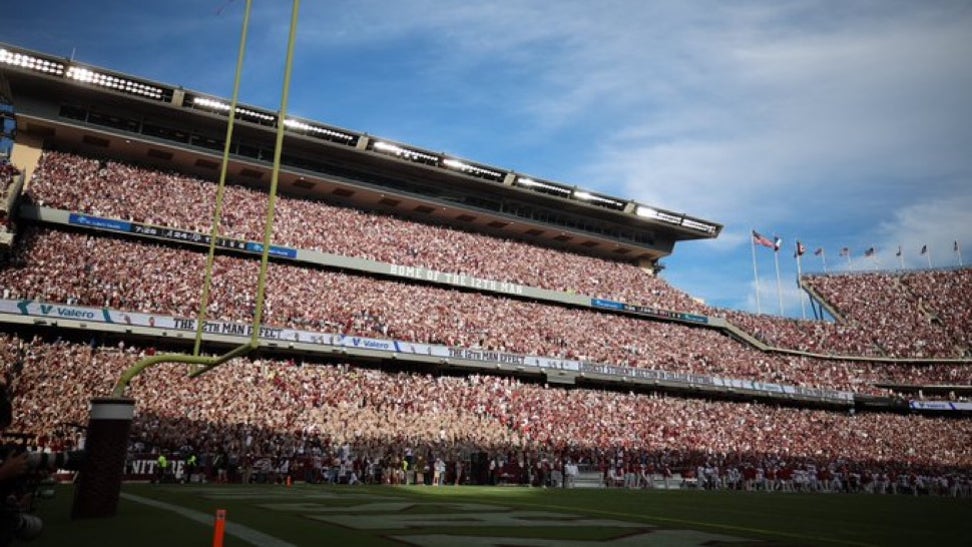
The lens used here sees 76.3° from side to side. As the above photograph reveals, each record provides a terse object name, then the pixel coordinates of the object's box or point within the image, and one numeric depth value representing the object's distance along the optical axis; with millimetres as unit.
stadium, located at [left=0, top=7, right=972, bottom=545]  16555
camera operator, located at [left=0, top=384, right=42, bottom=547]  4398
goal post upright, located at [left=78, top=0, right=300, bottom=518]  8859
